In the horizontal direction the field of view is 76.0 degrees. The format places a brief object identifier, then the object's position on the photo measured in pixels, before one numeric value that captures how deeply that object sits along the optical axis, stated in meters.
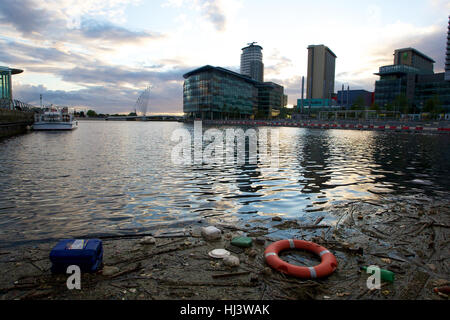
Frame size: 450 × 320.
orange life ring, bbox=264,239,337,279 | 5.09
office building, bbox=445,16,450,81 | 147.31
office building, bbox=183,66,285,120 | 153.66
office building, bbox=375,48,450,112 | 157.44
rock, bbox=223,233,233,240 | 6.91
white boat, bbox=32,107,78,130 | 62.62
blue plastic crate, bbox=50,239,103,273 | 4.97
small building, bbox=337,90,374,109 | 146.00
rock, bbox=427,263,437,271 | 5.53
